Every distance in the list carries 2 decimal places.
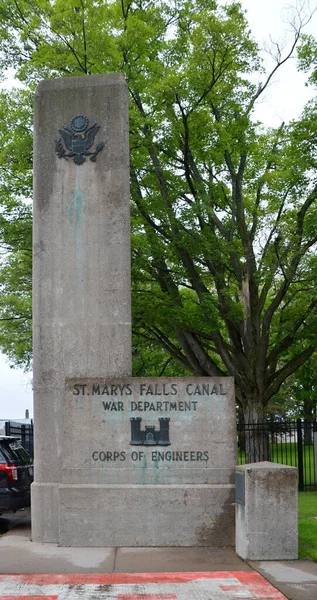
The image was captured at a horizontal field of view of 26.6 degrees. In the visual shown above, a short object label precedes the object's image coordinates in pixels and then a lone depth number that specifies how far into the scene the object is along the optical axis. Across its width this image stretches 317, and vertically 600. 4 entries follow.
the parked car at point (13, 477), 11.16
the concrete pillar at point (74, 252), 10.27
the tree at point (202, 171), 17.00
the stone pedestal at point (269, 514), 8.45
